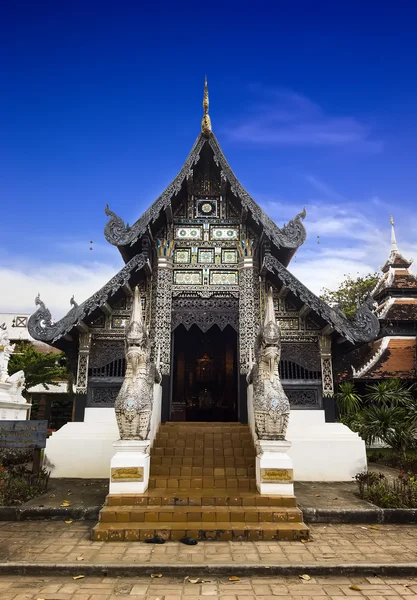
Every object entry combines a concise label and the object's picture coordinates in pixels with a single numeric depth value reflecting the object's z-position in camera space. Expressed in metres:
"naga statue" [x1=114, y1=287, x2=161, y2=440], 6.02
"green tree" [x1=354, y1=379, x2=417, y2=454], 9.62
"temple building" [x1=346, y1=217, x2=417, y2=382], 13.15
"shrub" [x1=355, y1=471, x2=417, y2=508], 6.03
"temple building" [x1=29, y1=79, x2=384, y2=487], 8.46
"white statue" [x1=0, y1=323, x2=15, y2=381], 12.00
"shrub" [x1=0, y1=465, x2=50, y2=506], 6.19
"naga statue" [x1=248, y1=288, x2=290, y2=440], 6.04
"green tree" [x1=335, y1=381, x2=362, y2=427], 11.25
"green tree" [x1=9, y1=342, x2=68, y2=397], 19.64
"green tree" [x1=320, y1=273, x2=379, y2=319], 21.64
